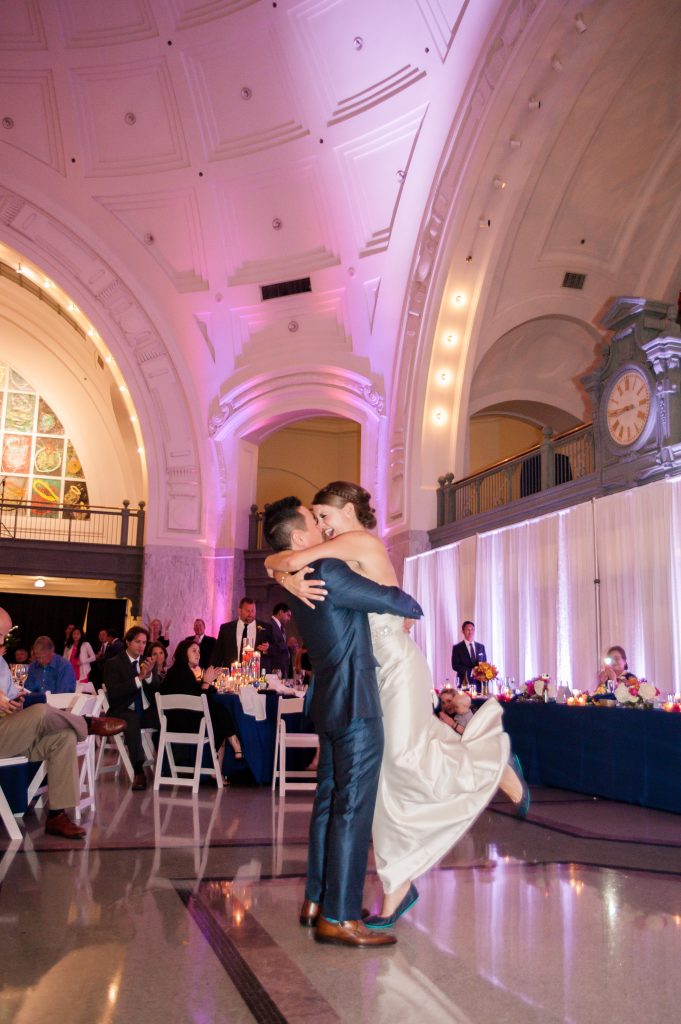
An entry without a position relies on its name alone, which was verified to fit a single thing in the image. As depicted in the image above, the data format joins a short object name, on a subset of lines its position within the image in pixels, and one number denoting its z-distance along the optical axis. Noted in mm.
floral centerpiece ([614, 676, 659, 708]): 6984
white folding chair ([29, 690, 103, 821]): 6305
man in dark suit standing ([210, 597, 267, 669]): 10487
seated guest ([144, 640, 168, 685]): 9789
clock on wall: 10750
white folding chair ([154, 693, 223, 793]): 7340
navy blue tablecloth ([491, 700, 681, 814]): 6598
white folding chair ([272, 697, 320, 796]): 7523
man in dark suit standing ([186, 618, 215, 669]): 12973
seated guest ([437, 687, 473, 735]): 8828
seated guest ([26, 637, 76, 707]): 7703
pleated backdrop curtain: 10305
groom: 3188
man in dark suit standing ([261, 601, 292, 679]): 10945
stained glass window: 22078
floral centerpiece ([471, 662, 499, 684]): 9281
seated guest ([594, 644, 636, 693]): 8561
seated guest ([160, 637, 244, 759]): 8414
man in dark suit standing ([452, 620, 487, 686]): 12125
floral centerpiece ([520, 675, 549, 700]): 8492
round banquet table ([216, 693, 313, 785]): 8242
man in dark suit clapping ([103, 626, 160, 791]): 8305
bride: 3336
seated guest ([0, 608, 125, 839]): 5352
